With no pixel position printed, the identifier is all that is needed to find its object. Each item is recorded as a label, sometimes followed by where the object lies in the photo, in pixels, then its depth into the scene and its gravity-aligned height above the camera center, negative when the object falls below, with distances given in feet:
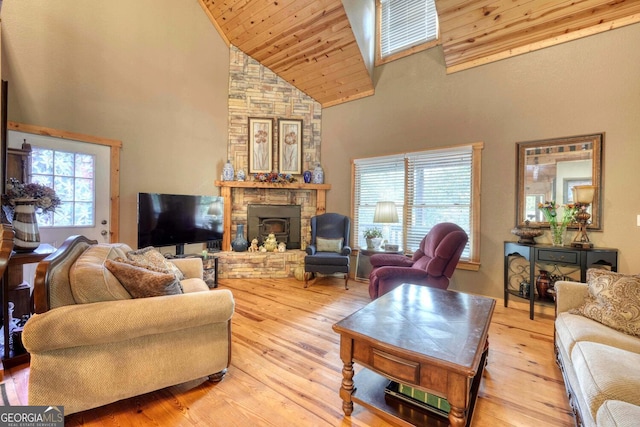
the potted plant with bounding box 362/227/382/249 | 13.73 -1.27
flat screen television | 12.13 -0.47
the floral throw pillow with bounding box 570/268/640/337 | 5.69 -1.88
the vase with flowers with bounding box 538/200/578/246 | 9.95 -0.07
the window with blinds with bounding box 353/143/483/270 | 12.32 +1.15
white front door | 10.44 +0.96
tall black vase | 15.33 -1.78
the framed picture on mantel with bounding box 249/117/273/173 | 16.29 +4.08
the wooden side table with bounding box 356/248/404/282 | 15.23 -3.11
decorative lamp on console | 9.49 +0.35
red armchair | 9.52 -2.06
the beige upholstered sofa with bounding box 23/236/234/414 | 4.54 -2.34
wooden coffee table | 4.18 -2.26
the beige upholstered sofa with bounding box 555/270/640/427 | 3.79 -2.38
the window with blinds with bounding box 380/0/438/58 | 13.44 +9.81
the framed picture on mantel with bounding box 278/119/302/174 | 16.53 +4.02
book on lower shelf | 4.81 -3.42
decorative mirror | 9.90 +1.70
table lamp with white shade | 12.89 +0.01
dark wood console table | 9.18 -1.43
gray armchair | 13.46 -1.87
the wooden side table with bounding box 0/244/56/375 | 6.34 -2.17
